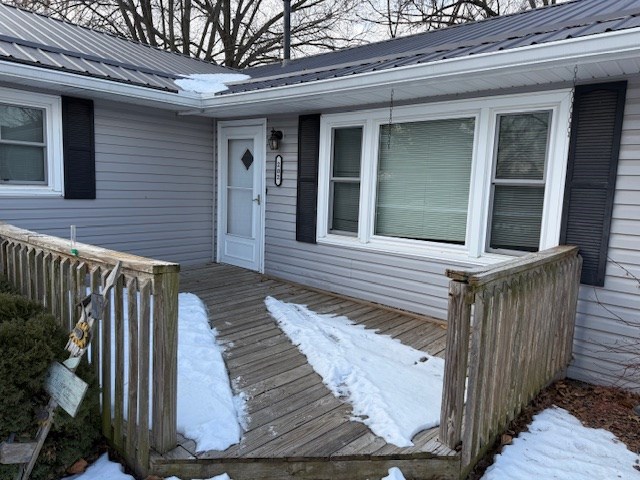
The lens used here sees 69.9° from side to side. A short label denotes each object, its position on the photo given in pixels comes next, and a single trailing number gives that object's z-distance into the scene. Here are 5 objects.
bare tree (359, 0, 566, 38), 11.67
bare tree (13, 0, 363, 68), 12.92
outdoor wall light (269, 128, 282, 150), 5.67
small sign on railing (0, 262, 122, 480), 2.02
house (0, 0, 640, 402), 3.36
